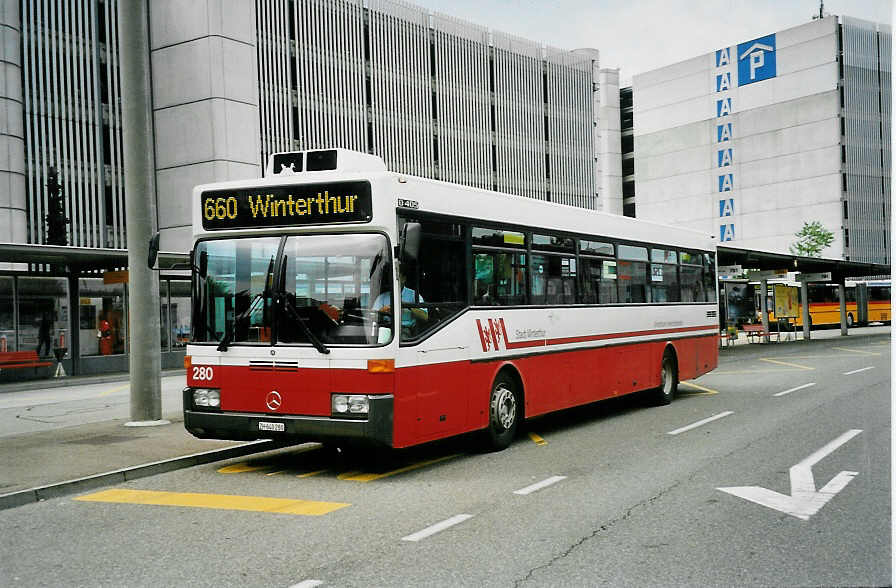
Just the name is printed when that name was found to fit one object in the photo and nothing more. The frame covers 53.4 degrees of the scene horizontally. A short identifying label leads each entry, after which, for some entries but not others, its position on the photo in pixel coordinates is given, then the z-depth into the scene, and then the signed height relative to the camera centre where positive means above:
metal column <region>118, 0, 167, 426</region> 12.72 +1.33
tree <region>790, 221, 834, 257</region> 46.49 +2.68
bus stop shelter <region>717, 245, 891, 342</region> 32.16 +1.19
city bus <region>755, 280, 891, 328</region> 50.91 -0.78
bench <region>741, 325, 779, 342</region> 39.69 -1.55
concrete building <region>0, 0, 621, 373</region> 28.55 +8.92
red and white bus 8.57 -0.02
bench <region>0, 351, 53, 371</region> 25.16 -1.26
